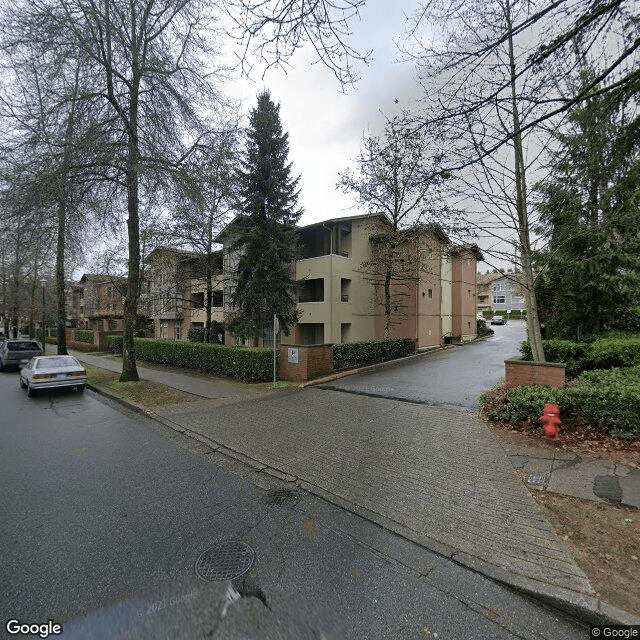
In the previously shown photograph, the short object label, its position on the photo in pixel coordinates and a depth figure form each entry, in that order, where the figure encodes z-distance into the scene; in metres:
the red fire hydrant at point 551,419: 5.17
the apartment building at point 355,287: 17.45
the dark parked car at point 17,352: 16.16
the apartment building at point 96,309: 35.09
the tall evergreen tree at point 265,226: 14.87
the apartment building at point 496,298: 73.38
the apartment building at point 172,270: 16.81
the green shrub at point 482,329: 29.41
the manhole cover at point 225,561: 2.65
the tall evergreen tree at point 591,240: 8.21
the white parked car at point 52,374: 10.09
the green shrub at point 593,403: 4.97
